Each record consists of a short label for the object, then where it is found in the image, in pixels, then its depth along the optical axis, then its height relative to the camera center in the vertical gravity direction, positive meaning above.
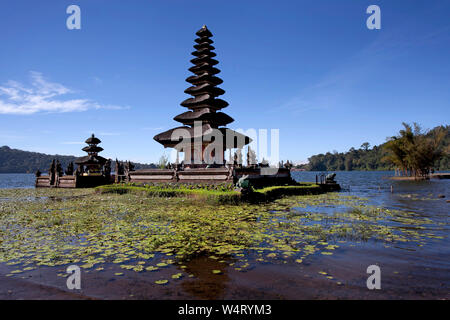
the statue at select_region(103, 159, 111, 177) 37.78 -0.12
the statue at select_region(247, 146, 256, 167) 28.12 +1.06
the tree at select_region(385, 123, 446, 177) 49.84 +3.18
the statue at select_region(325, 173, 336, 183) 31.56 -1.22
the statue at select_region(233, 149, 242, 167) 22.19 +0.54
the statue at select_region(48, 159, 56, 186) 37.12 -0.81
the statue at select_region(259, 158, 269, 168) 29.42 +0.42
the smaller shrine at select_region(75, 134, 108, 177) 41.31 +1.21
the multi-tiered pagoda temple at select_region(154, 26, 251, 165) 30.09 +5.22
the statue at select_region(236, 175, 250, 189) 17.42 -1.05
